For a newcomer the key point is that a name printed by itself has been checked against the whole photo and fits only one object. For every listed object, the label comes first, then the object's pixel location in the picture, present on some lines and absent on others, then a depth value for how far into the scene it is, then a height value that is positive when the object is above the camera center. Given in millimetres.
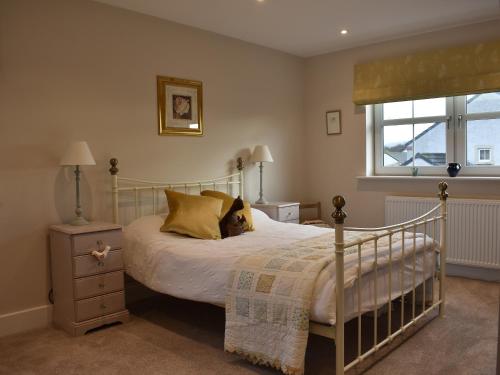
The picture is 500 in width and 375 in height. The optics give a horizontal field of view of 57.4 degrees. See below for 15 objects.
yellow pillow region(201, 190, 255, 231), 3635 -337
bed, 2203 -590
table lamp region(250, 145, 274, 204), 4594 +82
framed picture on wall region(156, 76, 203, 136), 3900 +528
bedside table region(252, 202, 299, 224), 4445 -461
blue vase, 4322 -88
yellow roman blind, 4035 +818
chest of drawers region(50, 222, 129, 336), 2986 -731
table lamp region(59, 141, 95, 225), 3082 +69
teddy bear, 3467 -452
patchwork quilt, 2193 -719
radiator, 4082 -649
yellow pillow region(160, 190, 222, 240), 3307 -372
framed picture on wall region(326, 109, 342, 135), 5113 +450
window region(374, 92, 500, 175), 4277 +256
